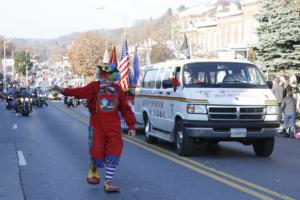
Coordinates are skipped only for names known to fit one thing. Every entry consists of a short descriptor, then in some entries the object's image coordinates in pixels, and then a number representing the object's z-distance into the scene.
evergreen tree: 29.86
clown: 8.44
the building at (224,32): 53.21
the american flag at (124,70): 27.09
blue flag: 30.35
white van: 12.09
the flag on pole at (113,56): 27.55
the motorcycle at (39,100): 44.57
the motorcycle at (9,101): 40.19
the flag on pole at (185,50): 31.53
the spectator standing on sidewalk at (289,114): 18.48
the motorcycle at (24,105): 30.88
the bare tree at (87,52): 82.00
